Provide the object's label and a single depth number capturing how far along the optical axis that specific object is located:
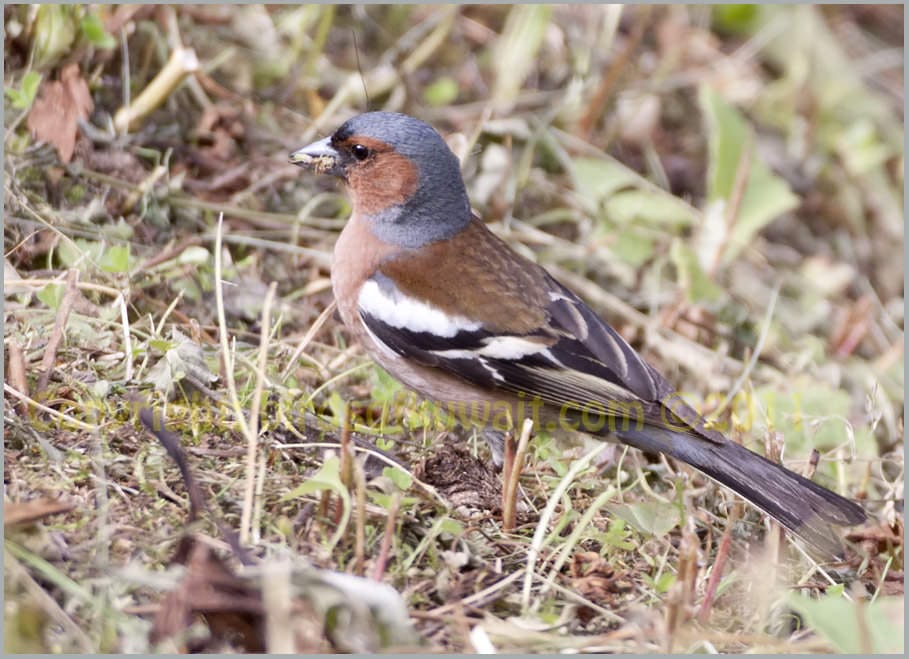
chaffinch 7.57
